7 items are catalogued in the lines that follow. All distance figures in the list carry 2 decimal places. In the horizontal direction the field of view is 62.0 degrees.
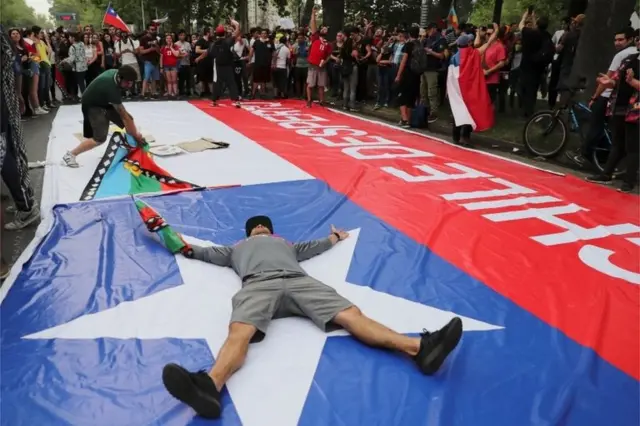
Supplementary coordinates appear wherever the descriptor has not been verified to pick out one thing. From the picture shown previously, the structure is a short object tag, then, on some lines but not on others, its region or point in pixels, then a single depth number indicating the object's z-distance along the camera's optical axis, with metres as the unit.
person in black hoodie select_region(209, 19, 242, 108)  12.48
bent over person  6.54
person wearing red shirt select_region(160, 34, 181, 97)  13.64
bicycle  7.12
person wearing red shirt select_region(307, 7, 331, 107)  12.43
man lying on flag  2.61
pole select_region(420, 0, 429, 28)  12.35
